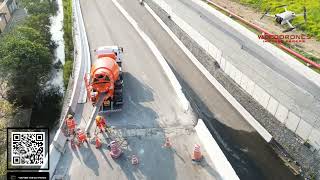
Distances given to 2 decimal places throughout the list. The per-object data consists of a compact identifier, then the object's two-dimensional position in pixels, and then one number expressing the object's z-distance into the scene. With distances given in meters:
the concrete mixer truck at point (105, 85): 23.55
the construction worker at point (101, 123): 22.14
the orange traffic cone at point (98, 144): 21.56
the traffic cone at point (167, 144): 21.78
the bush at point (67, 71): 35.78
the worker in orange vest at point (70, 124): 22.27
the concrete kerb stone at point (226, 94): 27.53
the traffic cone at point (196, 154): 20.27
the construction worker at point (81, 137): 21.74
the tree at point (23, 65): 31.38
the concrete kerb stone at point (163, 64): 26.20
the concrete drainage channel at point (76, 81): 20.59
